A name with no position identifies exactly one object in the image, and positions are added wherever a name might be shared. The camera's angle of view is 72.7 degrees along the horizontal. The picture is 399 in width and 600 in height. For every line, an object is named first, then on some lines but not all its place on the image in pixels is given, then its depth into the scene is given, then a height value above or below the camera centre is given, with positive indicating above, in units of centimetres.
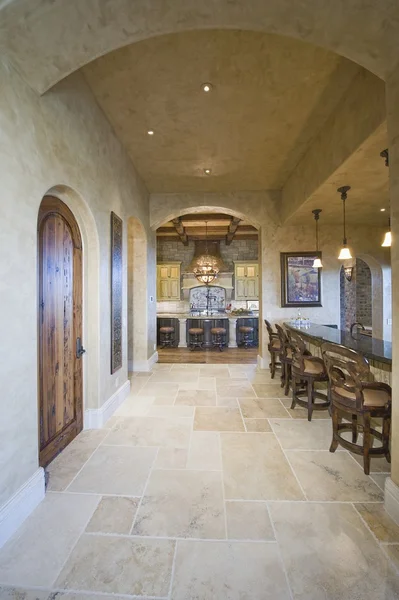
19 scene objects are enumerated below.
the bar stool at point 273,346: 461 -76
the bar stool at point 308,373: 312 -83
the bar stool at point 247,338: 797 -107
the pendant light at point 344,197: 340 +138
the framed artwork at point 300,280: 533 +42
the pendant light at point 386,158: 251 +137
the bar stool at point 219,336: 753 -100
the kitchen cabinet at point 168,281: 932 +74
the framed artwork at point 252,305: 941 -11
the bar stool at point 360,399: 212 -81
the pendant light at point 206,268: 757 +96
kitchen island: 803 -65
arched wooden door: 226 -23
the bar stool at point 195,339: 768 -107
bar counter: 244 -47
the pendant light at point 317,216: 432 +142
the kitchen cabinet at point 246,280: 926 +75
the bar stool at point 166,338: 801 -105
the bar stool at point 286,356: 383 -78
